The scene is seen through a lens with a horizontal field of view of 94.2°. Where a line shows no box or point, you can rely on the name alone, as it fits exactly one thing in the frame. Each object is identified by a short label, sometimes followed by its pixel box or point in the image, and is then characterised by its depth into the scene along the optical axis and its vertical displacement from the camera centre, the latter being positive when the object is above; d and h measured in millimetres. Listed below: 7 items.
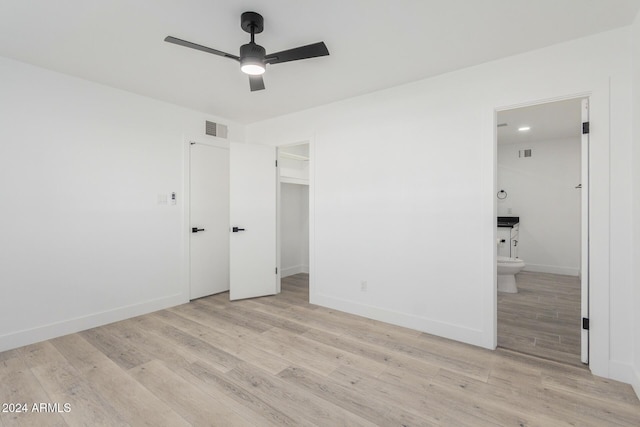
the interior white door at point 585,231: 2297 -156
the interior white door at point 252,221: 4113 -118
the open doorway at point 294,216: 5168 -76
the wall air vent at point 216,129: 4234 +1213
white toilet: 4281 -926
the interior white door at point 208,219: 4094 -93
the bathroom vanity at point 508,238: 5957 -539
